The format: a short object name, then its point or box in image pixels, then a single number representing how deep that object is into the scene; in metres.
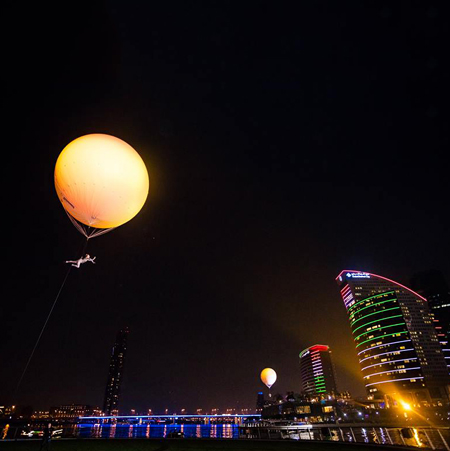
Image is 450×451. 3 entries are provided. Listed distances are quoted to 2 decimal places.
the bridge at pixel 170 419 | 141.90
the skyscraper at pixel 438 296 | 137.20
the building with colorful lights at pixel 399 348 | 102.50
